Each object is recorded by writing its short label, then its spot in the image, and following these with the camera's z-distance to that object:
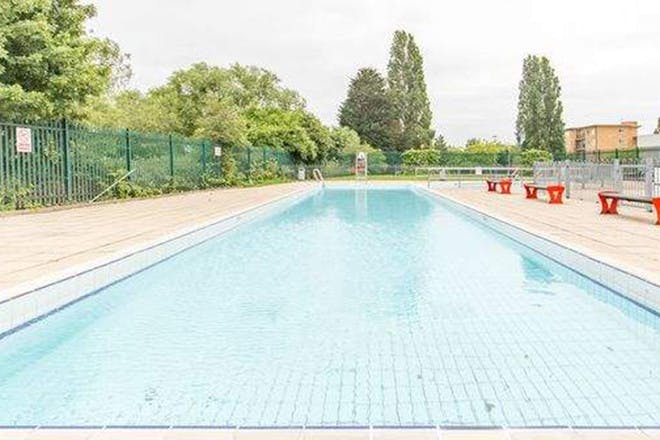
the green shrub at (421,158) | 44.09
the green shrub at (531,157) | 44.53
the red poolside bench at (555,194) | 14.80
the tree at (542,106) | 53.62
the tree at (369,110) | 57.06
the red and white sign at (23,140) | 12.95
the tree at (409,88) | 55.22
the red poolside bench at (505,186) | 20.61
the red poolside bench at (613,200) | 10.81
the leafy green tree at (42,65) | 13.62
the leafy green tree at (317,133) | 40.22
